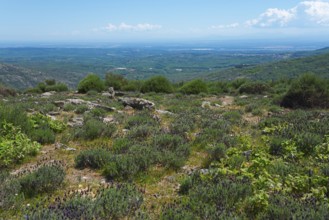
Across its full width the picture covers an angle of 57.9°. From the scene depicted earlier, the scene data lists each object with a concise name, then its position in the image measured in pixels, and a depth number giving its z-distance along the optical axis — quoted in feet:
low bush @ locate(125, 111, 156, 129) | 33.91
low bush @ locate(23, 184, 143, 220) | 12.75
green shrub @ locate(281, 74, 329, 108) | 52.75
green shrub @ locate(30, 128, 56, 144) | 27.06
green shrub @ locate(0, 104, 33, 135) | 26.90
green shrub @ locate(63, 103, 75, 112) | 45.41
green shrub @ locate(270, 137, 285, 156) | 24.62
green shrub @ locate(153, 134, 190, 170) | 21.88
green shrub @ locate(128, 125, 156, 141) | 28.86
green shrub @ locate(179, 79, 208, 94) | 96.94
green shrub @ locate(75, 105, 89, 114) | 43.52
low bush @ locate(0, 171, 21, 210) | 14.46
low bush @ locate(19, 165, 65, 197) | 16.88
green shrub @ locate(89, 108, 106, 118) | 39.96
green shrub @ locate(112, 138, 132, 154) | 23.81
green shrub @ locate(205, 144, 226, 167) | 23.48
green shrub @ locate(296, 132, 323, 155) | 24.89
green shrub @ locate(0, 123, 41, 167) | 21.27
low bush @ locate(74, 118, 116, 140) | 28.86
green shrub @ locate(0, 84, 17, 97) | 87.10
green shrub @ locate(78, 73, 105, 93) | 92.94
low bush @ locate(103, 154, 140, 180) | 19.51
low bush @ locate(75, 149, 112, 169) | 21.43
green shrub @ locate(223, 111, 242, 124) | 38.91
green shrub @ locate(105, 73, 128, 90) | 111.79
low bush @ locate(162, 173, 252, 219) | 13.34
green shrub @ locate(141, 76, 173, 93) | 98.89
